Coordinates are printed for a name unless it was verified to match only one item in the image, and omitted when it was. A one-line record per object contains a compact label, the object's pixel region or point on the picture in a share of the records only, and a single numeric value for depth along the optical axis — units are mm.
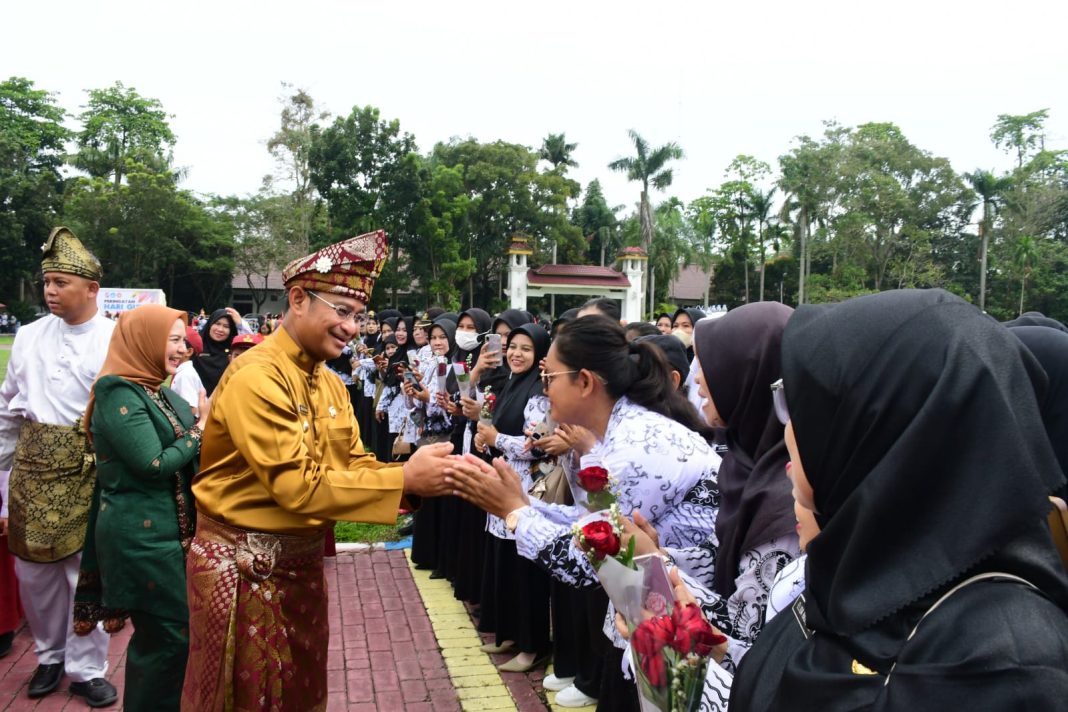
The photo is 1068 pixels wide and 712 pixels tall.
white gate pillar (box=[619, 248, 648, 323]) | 41531
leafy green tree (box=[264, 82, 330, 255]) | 37500
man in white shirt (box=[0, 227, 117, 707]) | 4113
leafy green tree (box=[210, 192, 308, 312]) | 38750
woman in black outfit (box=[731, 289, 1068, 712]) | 1064
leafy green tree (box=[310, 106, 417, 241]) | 33469
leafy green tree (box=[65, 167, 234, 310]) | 36875
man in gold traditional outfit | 2586
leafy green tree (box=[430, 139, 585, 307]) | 38938
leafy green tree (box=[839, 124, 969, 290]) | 42031
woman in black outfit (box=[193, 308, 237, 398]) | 7242
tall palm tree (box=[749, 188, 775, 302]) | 46875
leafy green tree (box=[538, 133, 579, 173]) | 51656
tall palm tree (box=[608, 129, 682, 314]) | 45000
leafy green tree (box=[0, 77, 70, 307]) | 39094
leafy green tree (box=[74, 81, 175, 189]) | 46688
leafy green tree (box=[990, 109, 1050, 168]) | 51125
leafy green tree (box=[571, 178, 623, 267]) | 51719
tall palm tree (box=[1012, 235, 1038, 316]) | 44219
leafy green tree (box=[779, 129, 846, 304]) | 42688
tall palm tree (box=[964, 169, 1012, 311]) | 44219
